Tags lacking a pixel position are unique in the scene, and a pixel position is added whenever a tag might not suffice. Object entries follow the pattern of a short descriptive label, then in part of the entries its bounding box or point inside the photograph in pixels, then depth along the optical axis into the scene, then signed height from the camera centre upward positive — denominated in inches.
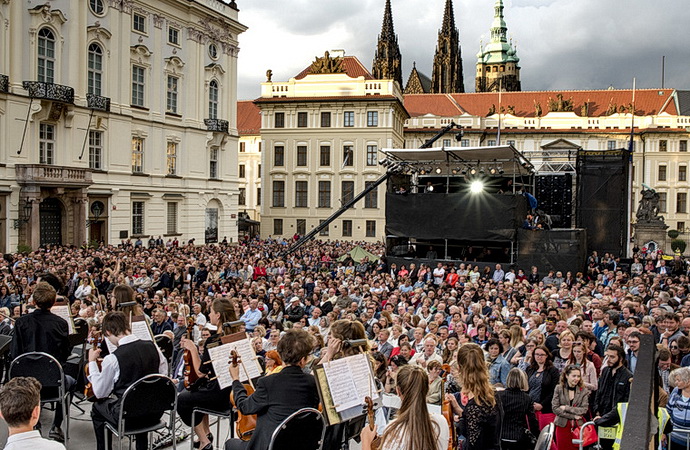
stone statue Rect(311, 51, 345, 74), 1921.8 +494.0
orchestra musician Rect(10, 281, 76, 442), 246.4 -50.9
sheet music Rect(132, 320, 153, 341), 251.6 -51.2
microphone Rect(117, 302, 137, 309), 261.4 -41.7
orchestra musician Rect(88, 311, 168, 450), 211.5 -57.3
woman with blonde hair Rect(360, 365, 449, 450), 140.9 -51.2
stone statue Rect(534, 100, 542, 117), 2493.8 +466.0
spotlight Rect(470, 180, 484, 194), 914.7 +46.5
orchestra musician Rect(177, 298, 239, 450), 231.0 -69.6
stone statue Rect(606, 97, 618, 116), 2402.8 +450.1
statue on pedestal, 1466.5 +24.0
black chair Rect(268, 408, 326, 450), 172.2 -66.3
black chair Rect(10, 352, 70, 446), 229.4 -64.7
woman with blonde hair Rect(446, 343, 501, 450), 188.9 -62.4
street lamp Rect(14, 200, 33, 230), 1077.8 -6.2
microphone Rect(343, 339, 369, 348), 189.5 -42.4
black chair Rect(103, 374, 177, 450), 206.1 -70.1
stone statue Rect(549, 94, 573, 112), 2466.8 +476.7
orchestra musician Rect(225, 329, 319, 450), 177.8 -55.3
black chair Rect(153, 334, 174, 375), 293.0 -66.9
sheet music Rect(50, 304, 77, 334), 292.2 -50.8
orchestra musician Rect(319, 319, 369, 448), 196.9 -45.2
